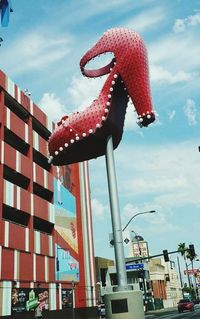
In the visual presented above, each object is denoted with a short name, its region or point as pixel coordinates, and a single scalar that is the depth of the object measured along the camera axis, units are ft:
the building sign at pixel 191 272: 338.62
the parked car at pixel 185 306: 172.35
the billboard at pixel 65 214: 142.31
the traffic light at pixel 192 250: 113.66
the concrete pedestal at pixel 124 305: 36.14
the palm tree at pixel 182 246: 336.47
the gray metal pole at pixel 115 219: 38.50
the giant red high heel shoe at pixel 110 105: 40.78
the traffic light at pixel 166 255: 115.65
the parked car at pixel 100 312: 165.05
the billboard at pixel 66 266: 135.27
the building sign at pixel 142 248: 317.63
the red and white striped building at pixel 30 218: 106.11
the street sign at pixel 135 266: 120.26
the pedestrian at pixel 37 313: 99.53
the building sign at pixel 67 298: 135.33
